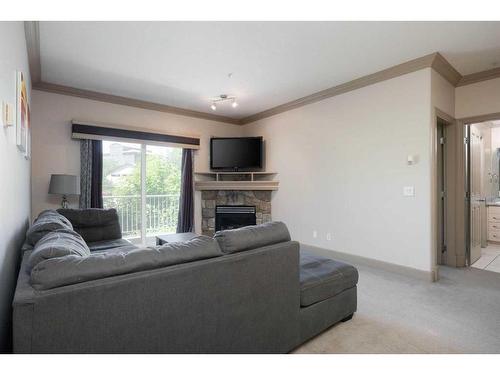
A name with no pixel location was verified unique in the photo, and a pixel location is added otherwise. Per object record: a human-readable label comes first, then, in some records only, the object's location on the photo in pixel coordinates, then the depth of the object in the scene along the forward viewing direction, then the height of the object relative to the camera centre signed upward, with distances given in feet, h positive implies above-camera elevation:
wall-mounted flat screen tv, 17.71 +2.40
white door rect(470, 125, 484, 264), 12.78 -0.31
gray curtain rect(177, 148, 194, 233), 16.92 -0.45
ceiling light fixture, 14.72 +5.00
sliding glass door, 14.96 +0.18
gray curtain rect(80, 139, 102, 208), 13.67 +0.82
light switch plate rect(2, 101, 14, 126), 4.65 +1.40
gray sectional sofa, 3.57 -1.70
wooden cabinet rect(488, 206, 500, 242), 16.15 -2.11
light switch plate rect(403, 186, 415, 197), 10.80 -0.09
